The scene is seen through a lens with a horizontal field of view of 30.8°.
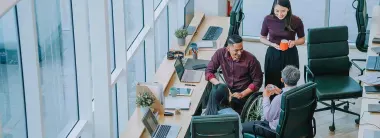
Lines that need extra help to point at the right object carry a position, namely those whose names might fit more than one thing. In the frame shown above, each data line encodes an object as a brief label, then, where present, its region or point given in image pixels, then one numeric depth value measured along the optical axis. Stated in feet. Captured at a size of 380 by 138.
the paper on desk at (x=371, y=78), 24.47
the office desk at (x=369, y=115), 21.68
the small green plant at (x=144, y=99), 22.36
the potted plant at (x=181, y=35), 29.53
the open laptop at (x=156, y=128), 21.49
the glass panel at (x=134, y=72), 26.43
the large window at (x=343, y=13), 36.42
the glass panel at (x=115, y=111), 24.38
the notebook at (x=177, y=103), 23.70
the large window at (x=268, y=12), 36.40
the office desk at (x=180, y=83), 22.11
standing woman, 25.67
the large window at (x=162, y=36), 31.24
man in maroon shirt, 24.36
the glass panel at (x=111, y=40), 23.63
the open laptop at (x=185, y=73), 26.27
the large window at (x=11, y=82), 16.27
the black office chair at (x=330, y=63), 26.43
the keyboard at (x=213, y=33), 31.27
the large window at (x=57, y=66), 18.93
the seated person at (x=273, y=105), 21.70
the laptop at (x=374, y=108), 22.66
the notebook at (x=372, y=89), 24.16
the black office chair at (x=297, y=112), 20.93
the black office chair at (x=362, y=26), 29.32
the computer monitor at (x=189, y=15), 30.88
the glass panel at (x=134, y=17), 27.50
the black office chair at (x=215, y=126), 20.12
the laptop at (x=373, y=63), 25.90
